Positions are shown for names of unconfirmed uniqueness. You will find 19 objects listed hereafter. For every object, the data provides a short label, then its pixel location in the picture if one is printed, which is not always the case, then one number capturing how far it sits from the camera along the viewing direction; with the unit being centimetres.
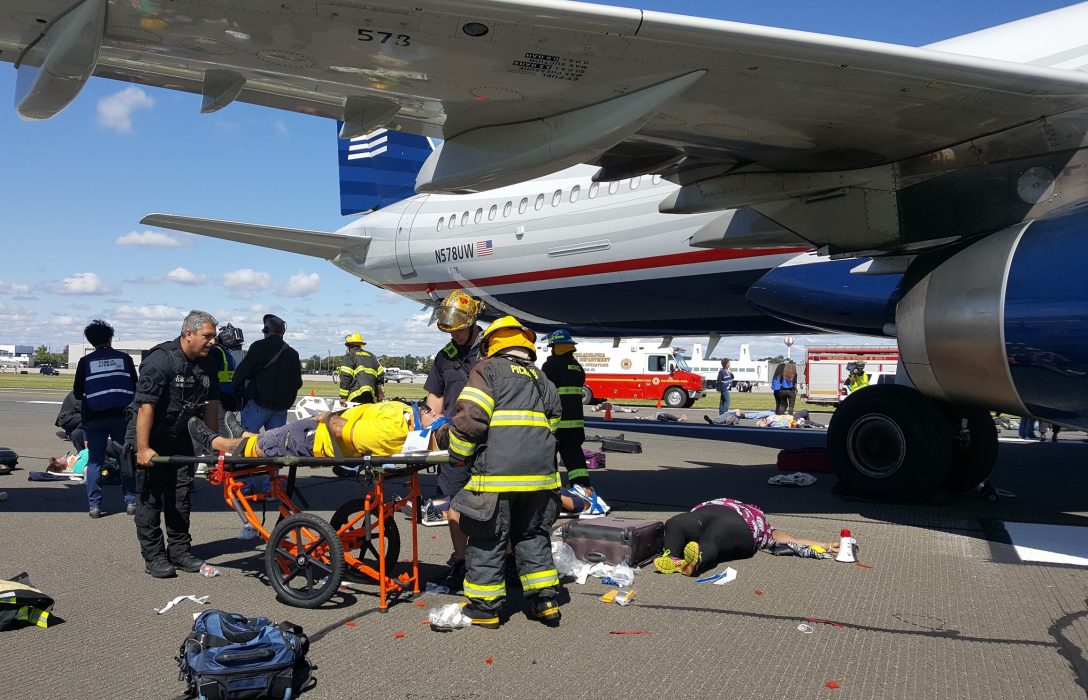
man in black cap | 858
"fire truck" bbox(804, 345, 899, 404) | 3809
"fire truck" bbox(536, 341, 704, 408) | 3155
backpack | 340
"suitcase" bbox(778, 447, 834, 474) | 1034
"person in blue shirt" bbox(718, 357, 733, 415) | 2295
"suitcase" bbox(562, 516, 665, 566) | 569
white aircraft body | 520
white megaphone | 592
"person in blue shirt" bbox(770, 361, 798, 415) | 2208
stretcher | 483
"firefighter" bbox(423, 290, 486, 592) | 533
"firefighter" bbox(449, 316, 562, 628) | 451
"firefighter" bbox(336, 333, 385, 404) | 1116
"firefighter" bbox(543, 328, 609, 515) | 783
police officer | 561
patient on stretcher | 536
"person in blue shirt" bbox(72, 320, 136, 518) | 781
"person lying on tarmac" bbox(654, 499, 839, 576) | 560
